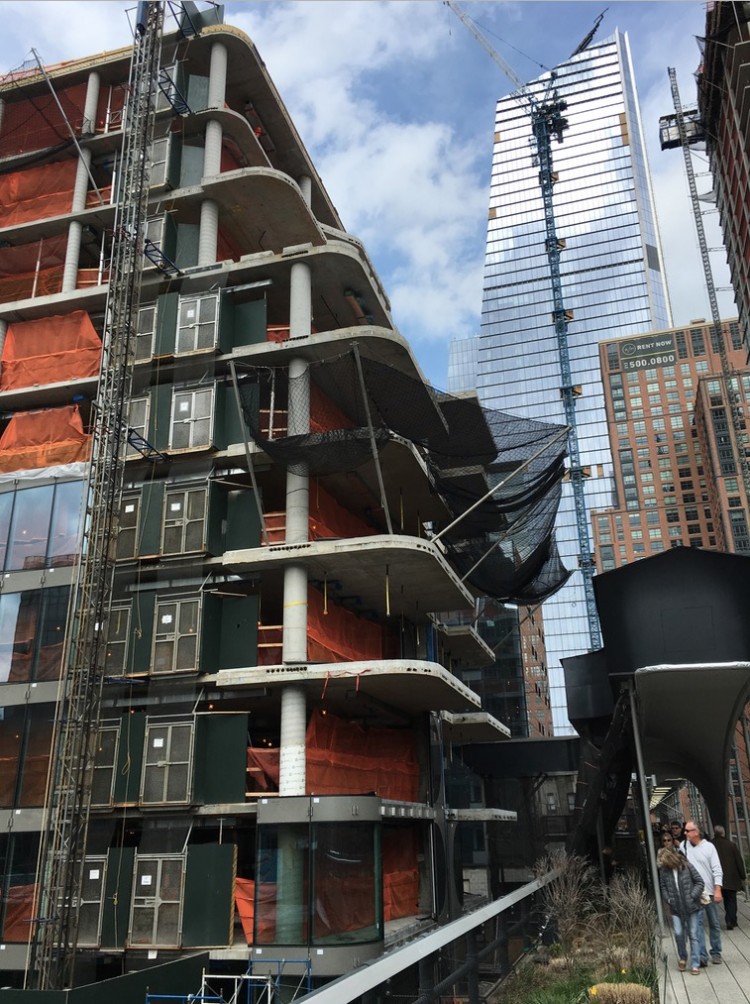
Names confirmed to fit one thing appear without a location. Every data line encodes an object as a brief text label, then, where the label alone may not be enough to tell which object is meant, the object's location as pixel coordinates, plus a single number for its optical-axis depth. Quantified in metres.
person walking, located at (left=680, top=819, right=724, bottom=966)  12.24
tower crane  149.00
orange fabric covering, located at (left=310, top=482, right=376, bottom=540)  25.17
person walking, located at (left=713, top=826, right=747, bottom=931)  16.00
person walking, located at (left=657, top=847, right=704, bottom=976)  12.11
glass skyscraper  159.00
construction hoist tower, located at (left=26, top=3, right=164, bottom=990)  17.70
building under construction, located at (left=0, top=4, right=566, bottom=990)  19.80
